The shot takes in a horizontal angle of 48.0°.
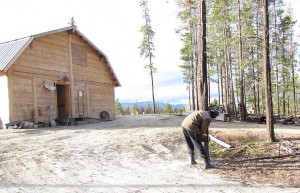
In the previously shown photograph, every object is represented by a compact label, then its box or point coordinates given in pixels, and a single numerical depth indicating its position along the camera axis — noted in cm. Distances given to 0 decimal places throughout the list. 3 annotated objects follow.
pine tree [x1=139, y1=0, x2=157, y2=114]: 3936
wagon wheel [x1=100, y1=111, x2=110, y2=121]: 2444
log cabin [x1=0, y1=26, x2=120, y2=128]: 1758
